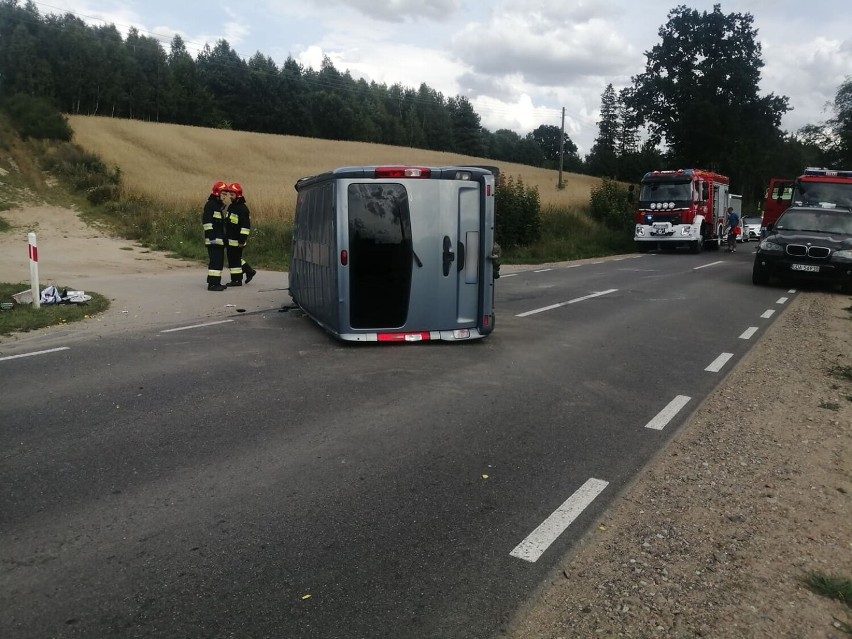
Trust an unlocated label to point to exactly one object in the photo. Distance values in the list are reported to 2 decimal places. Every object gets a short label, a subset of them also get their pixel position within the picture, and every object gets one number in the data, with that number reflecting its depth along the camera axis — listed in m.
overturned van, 8.00
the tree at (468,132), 120.62
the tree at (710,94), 53.25
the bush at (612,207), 33.84
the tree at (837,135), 61.59
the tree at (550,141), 144.50
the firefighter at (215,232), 12.74
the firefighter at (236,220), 13.02
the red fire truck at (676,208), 26.80
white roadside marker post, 10.27
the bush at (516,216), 25.61
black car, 14.65
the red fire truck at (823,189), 20.20
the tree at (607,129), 112.00
